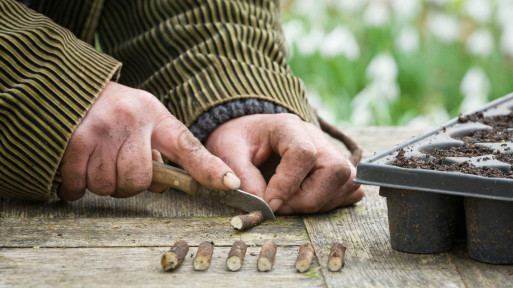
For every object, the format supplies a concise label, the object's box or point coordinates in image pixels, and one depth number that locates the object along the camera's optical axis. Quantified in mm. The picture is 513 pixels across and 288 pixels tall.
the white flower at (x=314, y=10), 3610
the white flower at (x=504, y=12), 3483
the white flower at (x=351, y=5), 3639
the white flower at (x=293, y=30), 3320
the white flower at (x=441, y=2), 3796
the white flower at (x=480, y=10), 3578
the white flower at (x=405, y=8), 3469
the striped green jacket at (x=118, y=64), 1376
